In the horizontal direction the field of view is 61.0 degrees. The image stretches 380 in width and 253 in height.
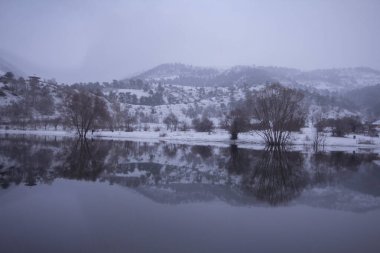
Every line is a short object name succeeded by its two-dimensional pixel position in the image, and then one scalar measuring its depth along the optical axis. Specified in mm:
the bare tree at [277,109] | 48938
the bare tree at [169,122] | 112838
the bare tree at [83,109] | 66000
